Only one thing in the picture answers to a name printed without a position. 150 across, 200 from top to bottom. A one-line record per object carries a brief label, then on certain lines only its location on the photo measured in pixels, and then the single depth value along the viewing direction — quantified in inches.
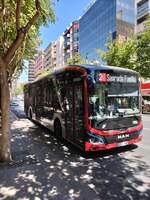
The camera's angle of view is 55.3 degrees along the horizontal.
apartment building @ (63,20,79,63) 1965.4
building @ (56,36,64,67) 2333.2
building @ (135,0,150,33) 1021.2
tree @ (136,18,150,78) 571.6
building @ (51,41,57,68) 2558.9
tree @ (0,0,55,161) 157.0
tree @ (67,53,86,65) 971.3
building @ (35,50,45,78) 3110.0
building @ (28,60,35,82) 3485.2
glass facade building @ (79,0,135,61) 1289.1
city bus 163.8
